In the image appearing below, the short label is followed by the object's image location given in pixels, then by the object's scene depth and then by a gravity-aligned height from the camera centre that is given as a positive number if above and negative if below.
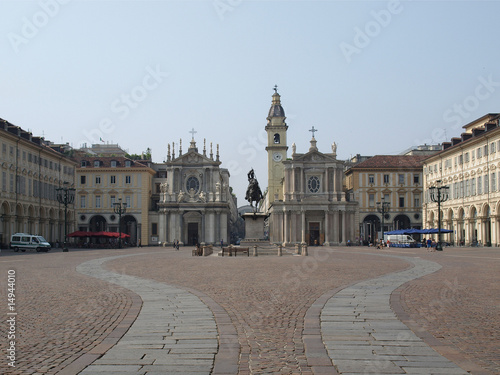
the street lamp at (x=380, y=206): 72.94 +2.35
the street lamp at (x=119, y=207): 75.44 +2.07
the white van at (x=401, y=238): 79.94 -2.48
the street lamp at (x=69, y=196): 57.25 +2.73
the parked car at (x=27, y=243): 57.69 -1.96
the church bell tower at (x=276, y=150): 111.00 +13.46
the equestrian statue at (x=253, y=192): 53.50 +2.71
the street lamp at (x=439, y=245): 55.81 -2.38
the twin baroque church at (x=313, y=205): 93.94 +2.57
